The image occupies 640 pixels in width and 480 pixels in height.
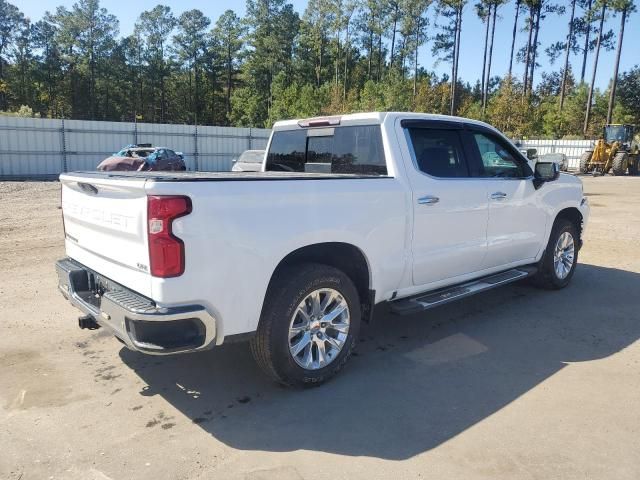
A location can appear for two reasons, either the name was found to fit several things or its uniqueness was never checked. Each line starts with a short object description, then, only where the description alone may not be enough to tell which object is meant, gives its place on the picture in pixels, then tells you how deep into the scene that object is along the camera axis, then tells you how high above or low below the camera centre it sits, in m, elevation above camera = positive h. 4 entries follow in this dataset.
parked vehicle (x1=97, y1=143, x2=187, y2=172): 20.22 -0.57
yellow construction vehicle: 30.23 +0.59
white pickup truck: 2.94 -0.59
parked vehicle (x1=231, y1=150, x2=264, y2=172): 16.75 -0.35
